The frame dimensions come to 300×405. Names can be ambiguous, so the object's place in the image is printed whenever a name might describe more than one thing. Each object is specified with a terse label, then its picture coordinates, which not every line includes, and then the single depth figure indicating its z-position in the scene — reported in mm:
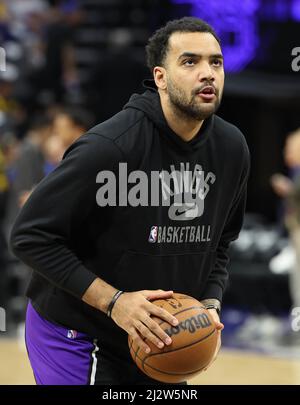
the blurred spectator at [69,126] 14937
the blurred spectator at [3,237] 20187
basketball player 7215
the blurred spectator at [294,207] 15945
